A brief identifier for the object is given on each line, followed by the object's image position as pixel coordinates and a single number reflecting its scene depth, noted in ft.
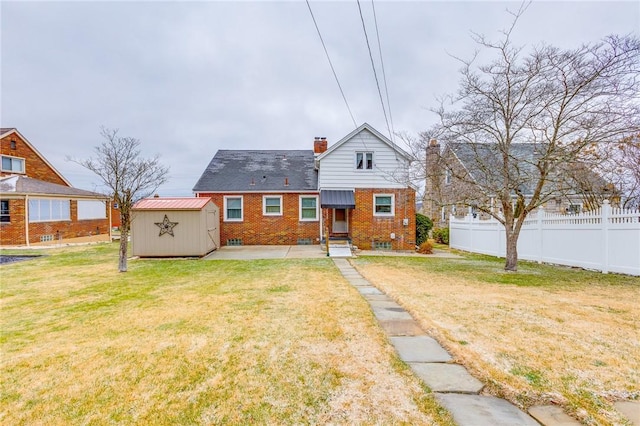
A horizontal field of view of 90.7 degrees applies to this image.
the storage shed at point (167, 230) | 44.80
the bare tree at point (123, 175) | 34.81
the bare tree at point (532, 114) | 26.55
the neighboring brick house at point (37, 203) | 58.54
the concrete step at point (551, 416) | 8.54
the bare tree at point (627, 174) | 36.63
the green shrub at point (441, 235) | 66.18
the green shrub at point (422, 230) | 57.47
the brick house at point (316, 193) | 53.31
